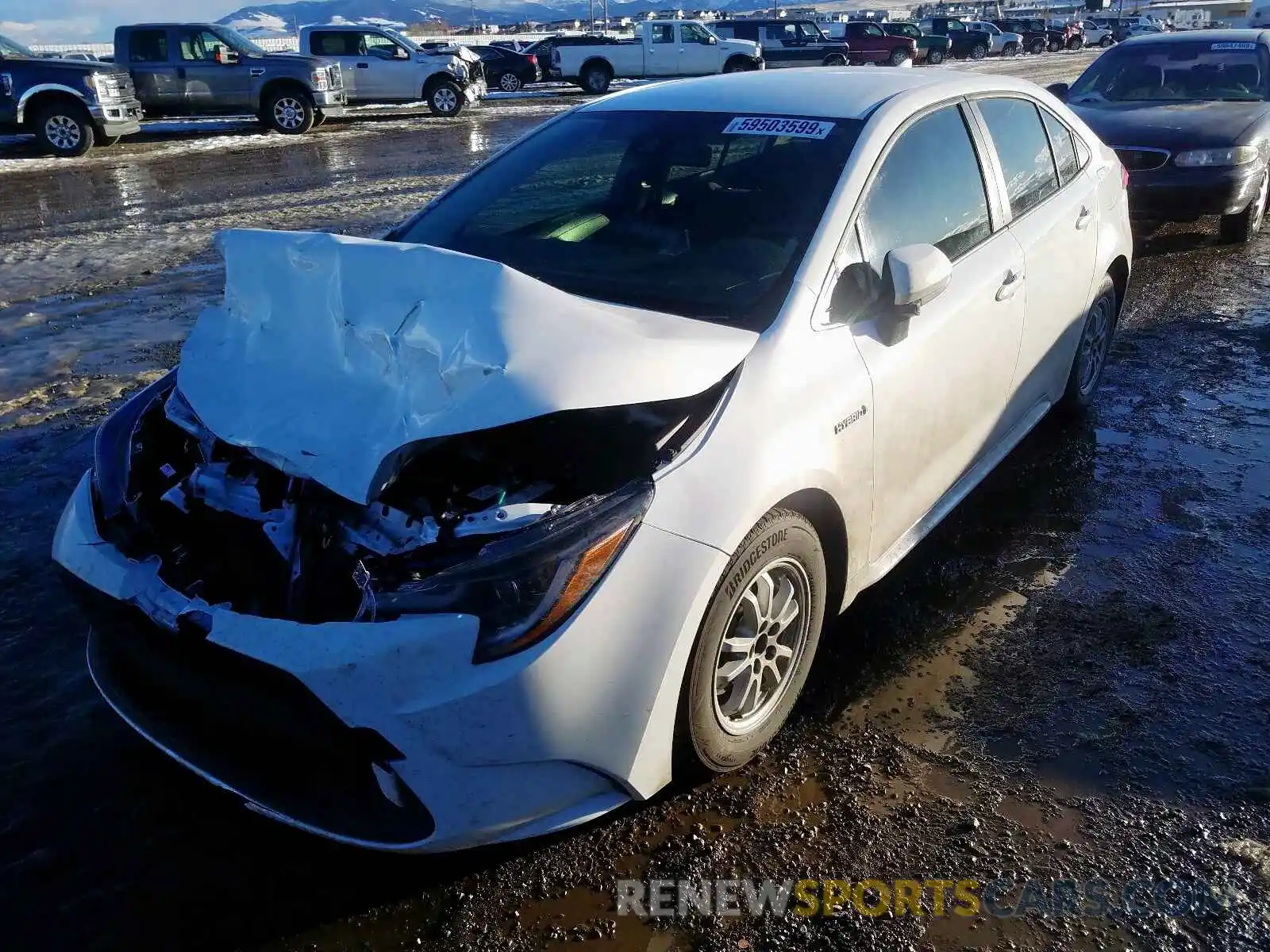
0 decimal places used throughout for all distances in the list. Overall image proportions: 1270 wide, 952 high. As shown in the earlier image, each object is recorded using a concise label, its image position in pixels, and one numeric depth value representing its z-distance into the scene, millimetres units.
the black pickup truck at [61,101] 13578
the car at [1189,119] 7902
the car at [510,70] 28500
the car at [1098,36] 55344
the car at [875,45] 34562
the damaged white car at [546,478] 2125
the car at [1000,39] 43656
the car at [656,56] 27859
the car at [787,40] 32531
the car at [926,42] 38219
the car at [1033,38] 47938
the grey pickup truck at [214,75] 17047
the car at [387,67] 20297
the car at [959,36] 42625
